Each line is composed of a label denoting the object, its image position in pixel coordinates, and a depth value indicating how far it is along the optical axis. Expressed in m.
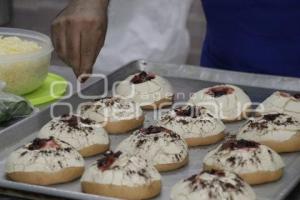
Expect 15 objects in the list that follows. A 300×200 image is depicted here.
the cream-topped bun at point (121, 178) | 2.22
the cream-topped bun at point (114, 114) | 2.83
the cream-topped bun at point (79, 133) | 2.59
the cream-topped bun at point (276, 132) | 2.59
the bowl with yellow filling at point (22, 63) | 3.01
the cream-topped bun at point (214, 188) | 2.10
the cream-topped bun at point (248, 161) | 2.35
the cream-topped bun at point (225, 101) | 2.95
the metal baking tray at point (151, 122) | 2.24
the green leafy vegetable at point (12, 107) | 2.77
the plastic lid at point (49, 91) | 3.06
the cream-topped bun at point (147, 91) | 3.08
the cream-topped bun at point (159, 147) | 2.50
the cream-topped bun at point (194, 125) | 2.72
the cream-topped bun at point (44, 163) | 2.33
